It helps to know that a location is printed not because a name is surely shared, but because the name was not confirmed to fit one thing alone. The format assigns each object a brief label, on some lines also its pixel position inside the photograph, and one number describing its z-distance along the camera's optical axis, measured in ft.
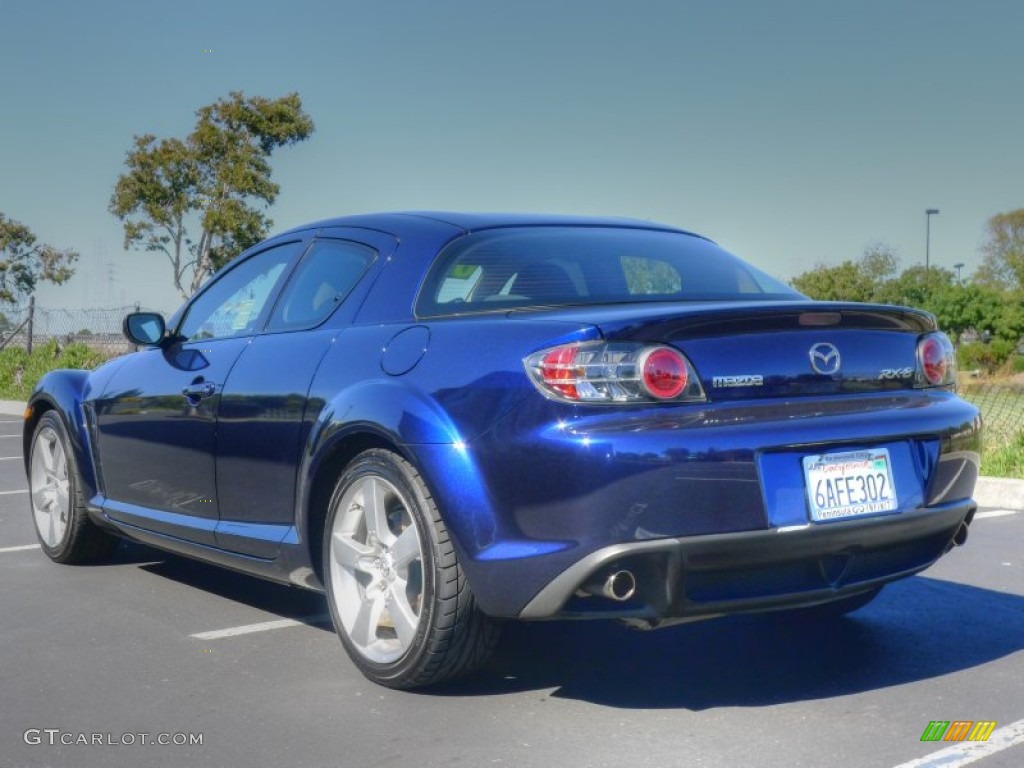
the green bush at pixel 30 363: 72.84
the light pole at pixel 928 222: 231.28
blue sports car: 11.69
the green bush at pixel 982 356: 98.12
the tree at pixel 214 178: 137.18
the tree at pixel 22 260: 175.94
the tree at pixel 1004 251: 248.32
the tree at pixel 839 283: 164.45
